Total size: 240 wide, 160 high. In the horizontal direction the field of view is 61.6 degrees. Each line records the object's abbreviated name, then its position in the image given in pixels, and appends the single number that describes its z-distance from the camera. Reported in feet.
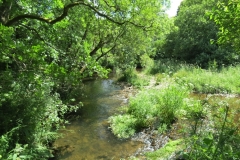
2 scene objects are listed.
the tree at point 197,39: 60.23
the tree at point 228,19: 14.69
